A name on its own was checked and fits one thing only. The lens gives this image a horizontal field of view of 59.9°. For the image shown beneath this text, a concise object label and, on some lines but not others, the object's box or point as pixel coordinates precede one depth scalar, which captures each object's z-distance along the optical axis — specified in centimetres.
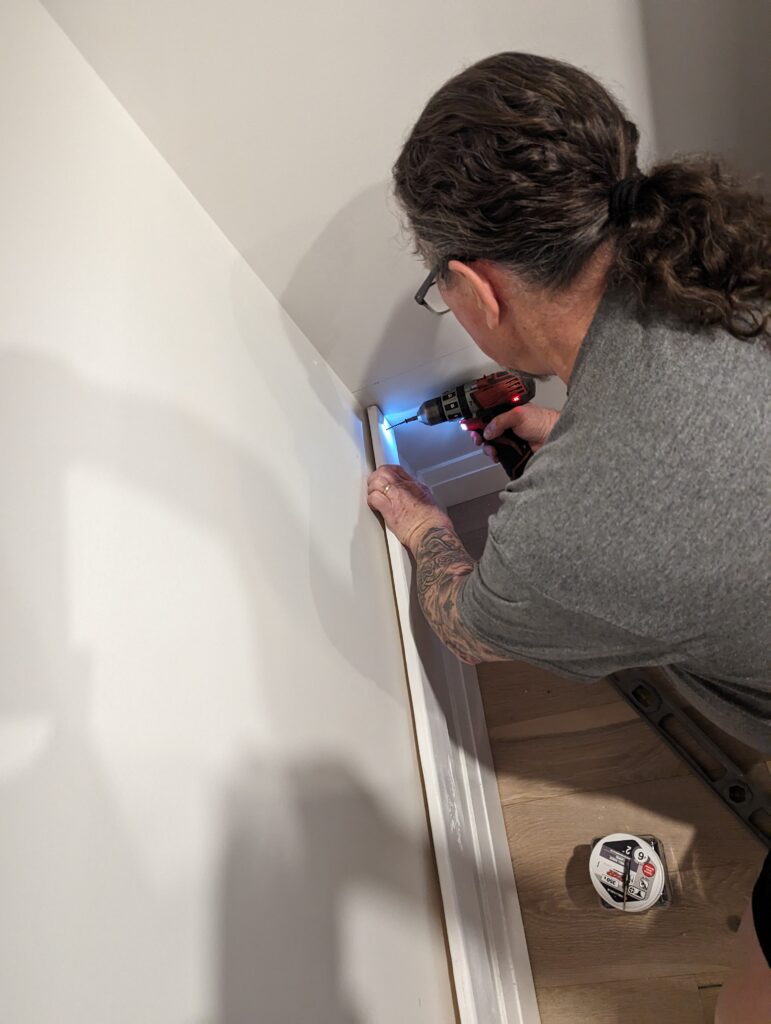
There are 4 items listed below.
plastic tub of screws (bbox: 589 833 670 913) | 112
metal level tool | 119
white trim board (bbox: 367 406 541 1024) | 100
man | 61
